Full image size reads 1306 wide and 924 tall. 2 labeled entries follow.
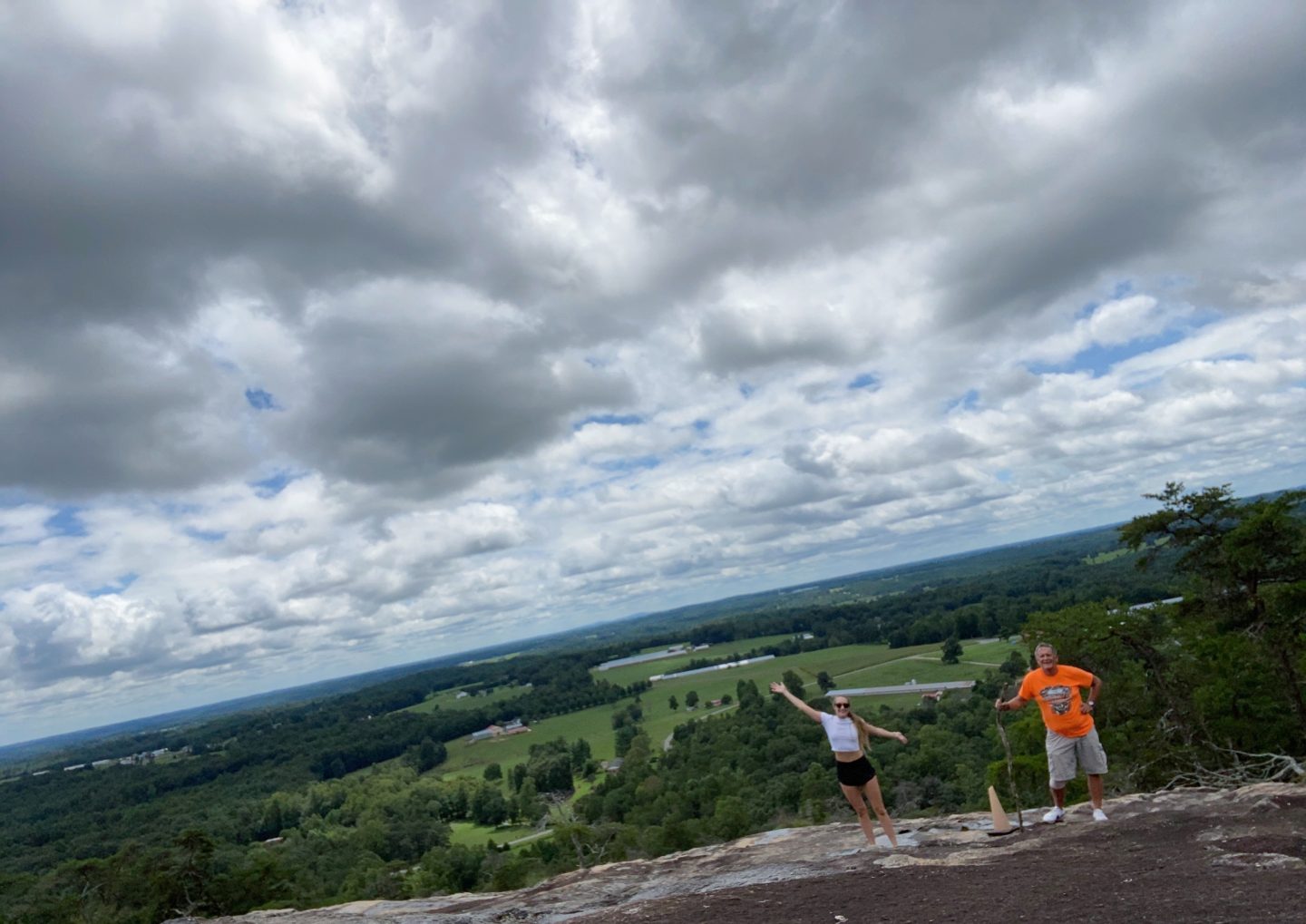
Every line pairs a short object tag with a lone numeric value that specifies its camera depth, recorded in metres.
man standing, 9.49
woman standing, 9.27
